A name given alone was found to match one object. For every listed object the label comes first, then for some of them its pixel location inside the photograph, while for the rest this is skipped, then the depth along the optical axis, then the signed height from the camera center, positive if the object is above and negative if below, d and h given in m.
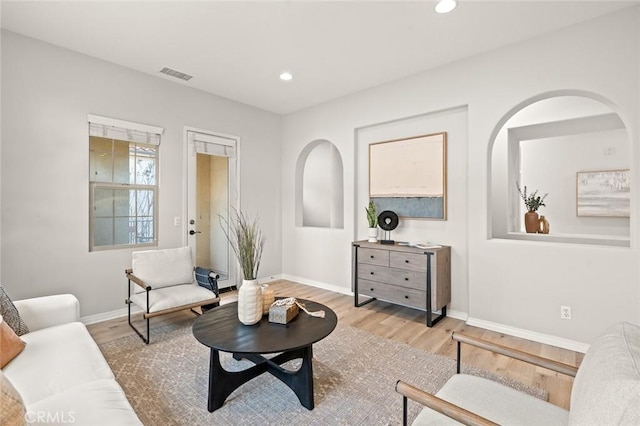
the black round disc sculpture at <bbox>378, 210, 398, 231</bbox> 3.84 -0.09
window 3.41 +0.35
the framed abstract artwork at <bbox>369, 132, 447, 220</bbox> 3.65 +0.47
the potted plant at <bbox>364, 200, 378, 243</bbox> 3.96 -0.15
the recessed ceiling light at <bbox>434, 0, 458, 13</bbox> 2.44 +1.69
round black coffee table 1.82 -0.79
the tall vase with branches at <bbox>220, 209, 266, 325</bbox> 2.04 -0.52
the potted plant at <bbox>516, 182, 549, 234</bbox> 3.83 -0.06
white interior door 4.55 +0.20
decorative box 2.10 -0.70
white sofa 1.26 -0.82
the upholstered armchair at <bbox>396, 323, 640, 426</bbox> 0.77 -0.65
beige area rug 1.85 -1.23
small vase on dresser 3.96 -0.29
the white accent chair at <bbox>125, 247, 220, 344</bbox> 2.90 -0.77
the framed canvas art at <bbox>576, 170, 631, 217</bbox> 3.95 +0.26
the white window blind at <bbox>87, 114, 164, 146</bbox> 3.36 +0.97
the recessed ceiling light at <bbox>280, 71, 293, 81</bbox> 3.74 +1.71
